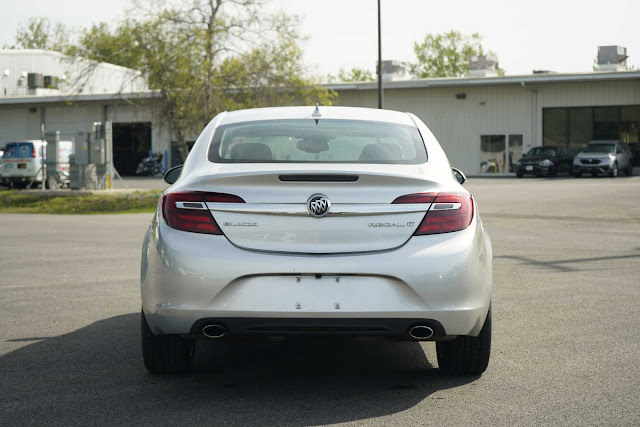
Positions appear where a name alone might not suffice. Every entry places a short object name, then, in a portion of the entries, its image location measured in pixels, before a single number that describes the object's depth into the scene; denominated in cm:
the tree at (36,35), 10525
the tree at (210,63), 2858
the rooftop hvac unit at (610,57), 4891
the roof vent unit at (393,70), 5244
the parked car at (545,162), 4184
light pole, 3169
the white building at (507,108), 4588
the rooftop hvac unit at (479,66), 5069
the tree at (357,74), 10462
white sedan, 464
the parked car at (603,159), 4009
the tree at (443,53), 9919
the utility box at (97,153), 2967
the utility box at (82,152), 2967
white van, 3531
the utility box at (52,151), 3108
